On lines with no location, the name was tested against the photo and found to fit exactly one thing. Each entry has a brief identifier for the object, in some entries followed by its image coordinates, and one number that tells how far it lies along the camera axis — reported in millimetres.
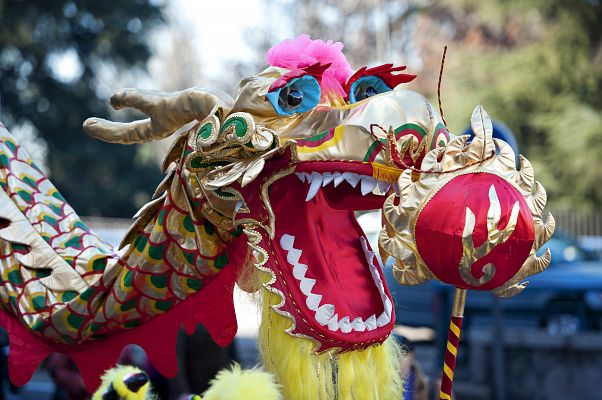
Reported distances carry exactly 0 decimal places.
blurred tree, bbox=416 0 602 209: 32284
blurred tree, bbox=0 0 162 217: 29280
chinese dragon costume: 4010
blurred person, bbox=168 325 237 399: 9595
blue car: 15879
